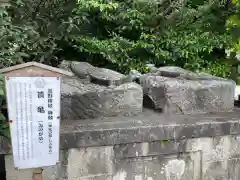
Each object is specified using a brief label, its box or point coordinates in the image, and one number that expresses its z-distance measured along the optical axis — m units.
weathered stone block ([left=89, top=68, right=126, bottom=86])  3.17
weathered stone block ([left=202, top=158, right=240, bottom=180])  3.04
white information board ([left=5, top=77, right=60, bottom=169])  2.06
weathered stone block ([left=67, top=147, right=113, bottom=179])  2.64
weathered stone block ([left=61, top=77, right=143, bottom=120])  2.81
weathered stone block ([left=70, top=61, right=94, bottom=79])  3.52
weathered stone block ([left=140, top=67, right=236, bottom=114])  3.07
